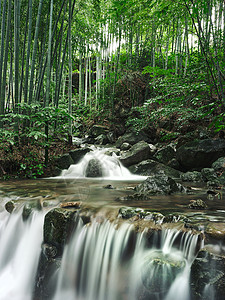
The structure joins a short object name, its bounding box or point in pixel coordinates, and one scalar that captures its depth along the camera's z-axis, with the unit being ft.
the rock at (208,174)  17.31
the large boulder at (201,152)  20.19
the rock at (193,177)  18.08
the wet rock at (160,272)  6.66
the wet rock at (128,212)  8.86
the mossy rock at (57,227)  8.89
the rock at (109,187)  15.71
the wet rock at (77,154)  23.32
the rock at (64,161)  21.85
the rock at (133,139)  30.83
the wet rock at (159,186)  13.21
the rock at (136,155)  24.26
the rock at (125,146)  29.27
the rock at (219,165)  18.30
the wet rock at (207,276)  6.01
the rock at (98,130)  37.65
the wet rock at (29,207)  10.29
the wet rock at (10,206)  10.78
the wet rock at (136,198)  11.73
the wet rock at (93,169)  22.11
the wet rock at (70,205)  10.17
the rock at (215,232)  6.79
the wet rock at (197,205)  9.93
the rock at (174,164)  22.20
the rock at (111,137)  35.10
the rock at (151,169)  20.99
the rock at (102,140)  35.06
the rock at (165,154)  23.46
